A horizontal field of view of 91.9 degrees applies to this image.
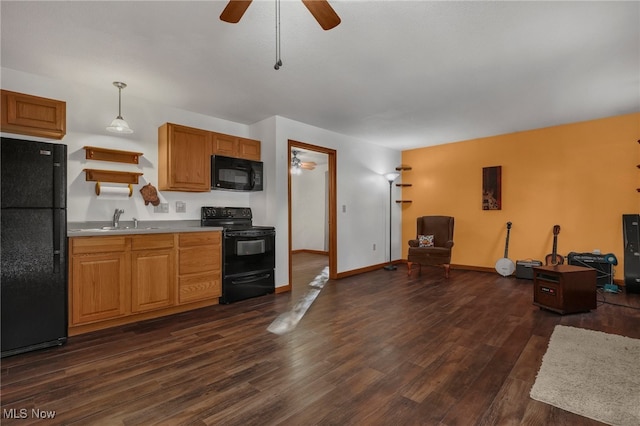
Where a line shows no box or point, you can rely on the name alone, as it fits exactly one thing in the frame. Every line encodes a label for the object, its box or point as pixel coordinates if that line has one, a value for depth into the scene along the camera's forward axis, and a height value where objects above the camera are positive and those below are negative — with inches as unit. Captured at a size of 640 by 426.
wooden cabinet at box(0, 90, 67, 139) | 106.9 +35.6
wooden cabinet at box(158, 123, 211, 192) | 145.9 +27.2
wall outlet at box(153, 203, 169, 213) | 152.1 +3.0
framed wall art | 216.8 +18.0
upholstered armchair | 207.3 -21.0
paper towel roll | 132.9 +10.1
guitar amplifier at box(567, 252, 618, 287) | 169.2 -27.6
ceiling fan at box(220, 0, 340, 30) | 64.9 +44.3
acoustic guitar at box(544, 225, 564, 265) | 179.6 -25.6
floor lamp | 236.9 +26.9
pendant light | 123.1 +35.5
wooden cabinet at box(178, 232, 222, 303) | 137.1 -24.0
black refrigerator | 94.6 -9.7
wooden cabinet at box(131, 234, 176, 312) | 123.4 -24.1
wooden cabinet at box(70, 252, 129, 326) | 109.6 -26.7
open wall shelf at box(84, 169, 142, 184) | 131.6 +17.1
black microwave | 159.9 +21.6
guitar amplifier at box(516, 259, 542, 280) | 195.3 -35.0
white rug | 67.7 -42.6
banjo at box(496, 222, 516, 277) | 205.9 -34.6
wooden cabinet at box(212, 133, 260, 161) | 163.3 +37.2
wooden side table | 127.9 -32.2
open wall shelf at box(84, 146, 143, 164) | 131.6 +26.5
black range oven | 151.5 -20.9
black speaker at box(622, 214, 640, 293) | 163.5 -21.2
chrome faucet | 136.1 -1.7
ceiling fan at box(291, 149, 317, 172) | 269.7 +45.7
